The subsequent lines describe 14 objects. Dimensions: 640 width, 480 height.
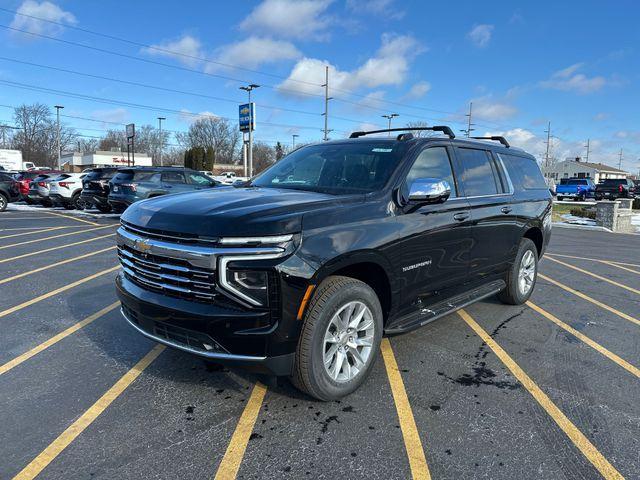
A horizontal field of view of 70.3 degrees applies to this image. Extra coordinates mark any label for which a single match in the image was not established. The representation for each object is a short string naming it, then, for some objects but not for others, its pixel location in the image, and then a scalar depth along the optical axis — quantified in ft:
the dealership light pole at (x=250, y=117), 116.07
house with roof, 313.91
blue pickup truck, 133.70
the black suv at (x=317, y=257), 9.09
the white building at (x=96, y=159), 260.83
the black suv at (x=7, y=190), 59.36
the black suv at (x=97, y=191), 52.47
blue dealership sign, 121.90
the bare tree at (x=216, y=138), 351.87
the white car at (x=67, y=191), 59.98
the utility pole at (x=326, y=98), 143.13
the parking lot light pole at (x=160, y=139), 315.53
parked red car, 68.95
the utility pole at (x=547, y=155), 270.59
